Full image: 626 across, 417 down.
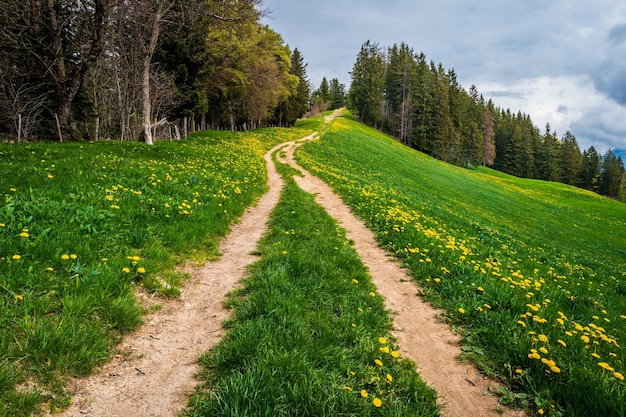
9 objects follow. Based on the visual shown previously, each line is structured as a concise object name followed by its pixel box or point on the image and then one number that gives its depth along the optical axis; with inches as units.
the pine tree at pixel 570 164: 3735.2
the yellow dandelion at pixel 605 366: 139.1
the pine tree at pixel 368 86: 3181.6
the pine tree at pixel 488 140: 3567.9
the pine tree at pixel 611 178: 3806.6
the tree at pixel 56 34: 586.9
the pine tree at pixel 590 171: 3814.0
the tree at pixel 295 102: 2598.4
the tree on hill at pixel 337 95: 5068.9
